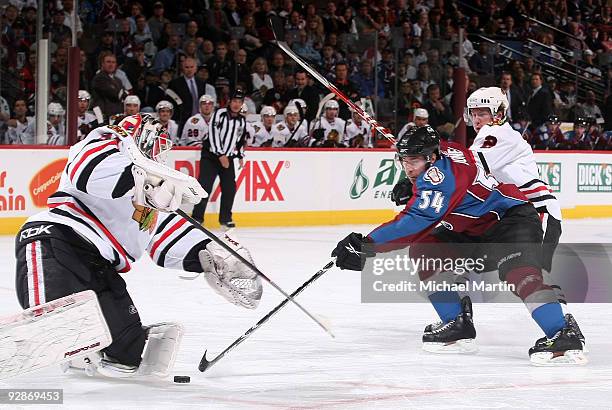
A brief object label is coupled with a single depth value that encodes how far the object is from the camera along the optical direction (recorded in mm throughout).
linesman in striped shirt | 17352
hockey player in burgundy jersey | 7386
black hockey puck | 6801
